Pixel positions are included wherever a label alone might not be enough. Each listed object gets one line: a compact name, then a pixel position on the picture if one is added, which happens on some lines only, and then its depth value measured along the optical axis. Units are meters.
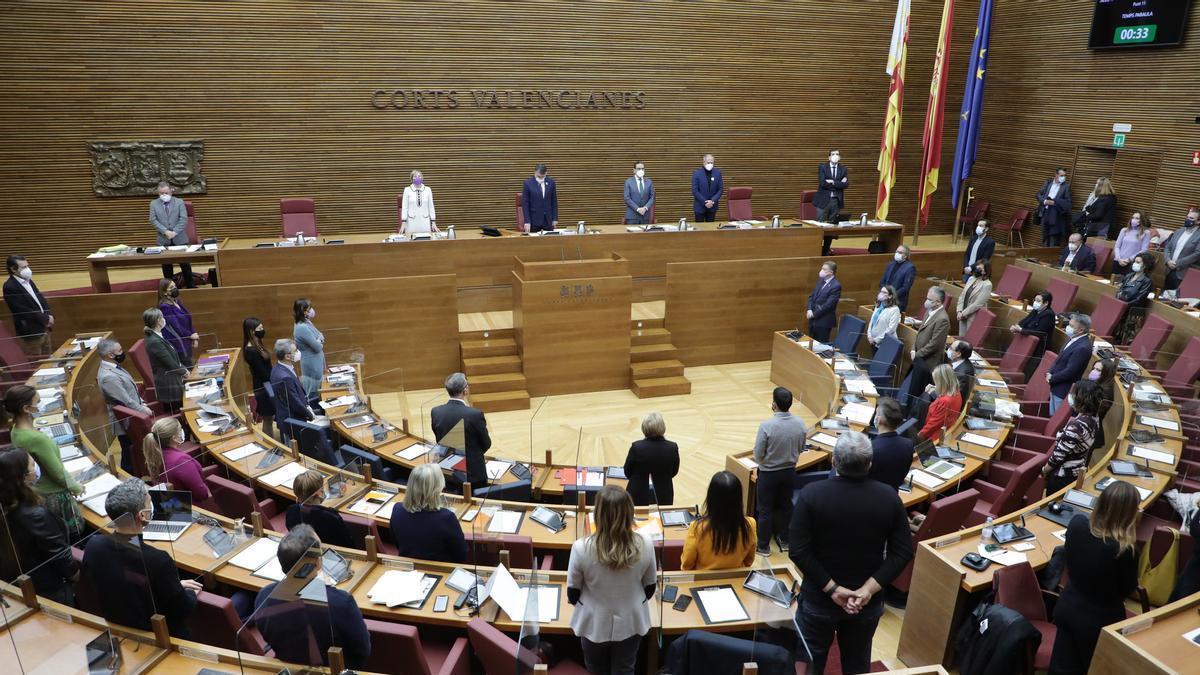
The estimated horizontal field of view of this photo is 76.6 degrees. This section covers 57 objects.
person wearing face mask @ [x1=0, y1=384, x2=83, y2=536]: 4.72
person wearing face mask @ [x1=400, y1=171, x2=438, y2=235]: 10.55
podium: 9.56
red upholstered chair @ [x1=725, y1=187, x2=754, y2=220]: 12.53
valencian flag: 12.54
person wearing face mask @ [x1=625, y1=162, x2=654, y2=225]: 11.75
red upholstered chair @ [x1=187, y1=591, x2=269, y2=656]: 3.73
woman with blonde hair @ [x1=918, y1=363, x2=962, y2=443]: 6.56
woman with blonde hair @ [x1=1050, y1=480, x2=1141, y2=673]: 3.62
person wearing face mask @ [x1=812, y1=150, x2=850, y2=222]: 12.31
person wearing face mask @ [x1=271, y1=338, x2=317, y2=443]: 6.75
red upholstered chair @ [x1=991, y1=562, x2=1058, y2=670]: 4.25
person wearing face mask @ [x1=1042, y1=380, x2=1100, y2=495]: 5.51
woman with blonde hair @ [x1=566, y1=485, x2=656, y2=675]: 3.18
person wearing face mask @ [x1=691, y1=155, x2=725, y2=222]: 12.23
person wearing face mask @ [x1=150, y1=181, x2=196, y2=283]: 9.82
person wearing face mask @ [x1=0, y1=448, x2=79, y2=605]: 3.95
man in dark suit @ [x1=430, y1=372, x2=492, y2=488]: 5.85
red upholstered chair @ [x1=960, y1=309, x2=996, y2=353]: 9.66
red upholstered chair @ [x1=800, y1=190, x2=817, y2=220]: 12.76
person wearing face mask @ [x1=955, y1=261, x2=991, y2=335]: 9.55
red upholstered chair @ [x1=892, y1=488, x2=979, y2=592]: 5.12
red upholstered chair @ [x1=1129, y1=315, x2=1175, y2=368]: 8.65
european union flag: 12.69
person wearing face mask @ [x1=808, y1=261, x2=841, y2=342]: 9.81
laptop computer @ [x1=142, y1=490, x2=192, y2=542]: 4.85
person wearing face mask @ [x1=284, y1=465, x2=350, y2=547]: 4.43
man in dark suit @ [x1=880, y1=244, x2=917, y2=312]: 10.06
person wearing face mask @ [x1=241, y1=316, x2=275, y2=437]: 7.38
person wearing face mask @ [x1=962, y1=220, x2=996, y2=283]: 10.88
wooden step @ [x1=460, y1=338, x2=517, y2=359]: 9.85
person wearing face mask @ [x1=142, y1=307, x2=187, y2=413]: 7.32
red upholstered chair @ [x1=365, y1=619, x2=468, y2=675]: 3.51
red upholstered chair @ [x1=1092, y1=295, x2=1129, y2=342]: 9.41
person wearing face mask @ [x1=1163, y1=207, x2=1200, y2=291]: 10.09
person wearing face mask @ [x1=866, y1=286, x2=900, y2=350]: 8.97
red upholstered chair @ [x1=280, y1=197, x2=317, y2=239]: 10.82
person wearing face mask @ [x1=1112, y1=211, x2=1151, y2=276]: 10.69
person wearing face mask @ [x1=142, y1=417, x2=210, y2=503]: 5.09
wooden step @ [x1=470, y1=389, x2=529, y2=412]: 9.26
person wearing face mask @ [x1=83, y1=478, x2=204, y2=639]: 3.48
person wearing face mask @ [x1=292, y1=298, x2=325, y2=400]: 7.66
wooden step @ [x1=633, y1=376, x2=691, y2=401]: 9.77
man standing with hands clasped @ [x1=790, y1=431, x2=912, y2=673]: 3.33
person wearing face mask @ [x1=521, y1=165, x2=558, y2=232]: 10.88
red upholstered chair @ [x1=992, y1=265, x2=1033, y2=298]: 11.00
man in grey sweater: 5.54
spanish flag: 12.58
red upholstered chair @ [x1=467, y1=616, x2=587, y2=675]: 3.26
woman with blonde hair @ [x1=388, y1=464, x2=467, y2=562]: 4.22
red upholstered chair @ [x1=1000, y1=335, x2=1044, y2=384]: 8.89
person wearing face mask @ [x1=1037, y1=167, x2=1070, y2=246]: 13.09
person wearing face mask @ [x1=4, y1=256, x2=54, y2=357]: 8.03
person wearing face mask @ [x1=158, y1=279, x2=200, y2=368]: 8.10
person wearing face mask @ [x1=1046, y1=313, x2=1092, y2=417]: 7.38
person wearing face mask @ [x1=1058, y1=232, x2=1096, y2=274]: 10.83
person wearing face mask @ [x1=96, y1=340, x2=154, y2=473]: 6.50
